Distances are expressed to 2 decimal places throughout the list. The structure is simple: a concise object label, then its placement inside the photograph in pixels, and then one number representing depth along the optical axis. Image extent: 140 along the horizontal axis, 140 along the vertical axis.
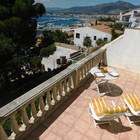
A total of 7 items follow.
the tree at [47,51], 8.96
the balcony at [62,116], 2.37
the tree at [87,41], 26.65
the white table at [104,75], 3.81
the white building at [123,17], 37.86
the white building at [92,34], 26.01
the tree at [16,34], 7.21
